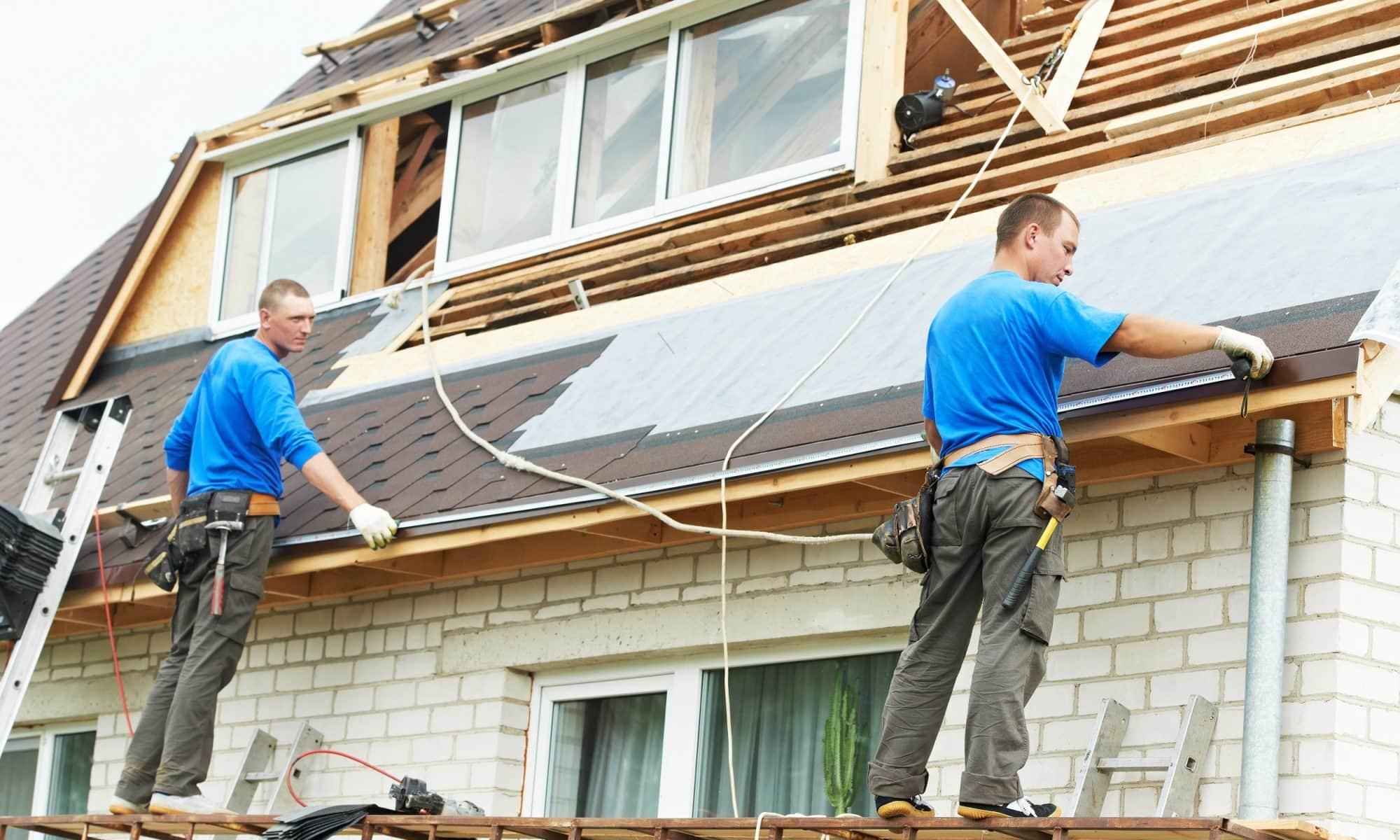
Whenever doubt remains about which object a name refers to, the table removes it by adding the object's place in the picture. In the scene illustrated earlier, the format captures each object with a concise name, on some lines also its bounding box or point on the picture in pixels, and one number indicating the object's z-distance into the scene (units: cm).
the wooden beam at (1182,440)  557
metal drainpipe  530
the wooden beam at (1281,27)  736
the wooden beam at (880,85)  838
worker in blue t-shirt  524
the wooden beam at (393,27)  1152
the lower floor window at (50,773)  956
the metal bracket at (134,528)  868
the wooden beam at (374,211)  1041
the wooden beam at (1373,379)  525
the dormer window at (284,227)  1057
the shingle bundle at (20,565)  827
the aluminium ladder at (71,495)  816
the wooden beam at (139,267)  1120
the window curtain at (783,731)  671
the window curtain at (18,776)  989
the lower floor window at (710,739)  673
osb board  1110
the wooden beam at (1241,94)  699
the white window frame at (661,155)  853
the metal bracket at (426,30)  1169
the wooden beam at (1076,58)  788
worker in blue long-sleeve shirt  731
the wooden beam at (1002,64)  781
